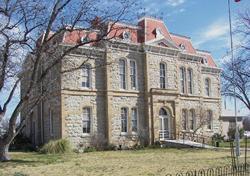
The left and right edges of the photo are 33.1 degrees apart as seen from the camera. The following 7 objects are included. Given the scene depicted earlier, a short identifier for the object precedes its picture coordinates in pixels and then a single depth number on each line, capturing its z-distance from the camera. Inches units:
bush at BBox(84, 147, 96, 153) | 1312.7
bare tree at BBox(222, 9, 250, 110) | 1153.4
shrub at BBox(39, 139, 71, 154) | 1194.9
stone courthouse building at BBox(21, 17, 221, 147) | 1380.4
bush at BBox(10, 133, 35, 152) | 1434.5
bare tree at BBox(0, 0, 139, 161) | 830.5
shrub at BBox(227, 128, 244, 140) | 1986.5
